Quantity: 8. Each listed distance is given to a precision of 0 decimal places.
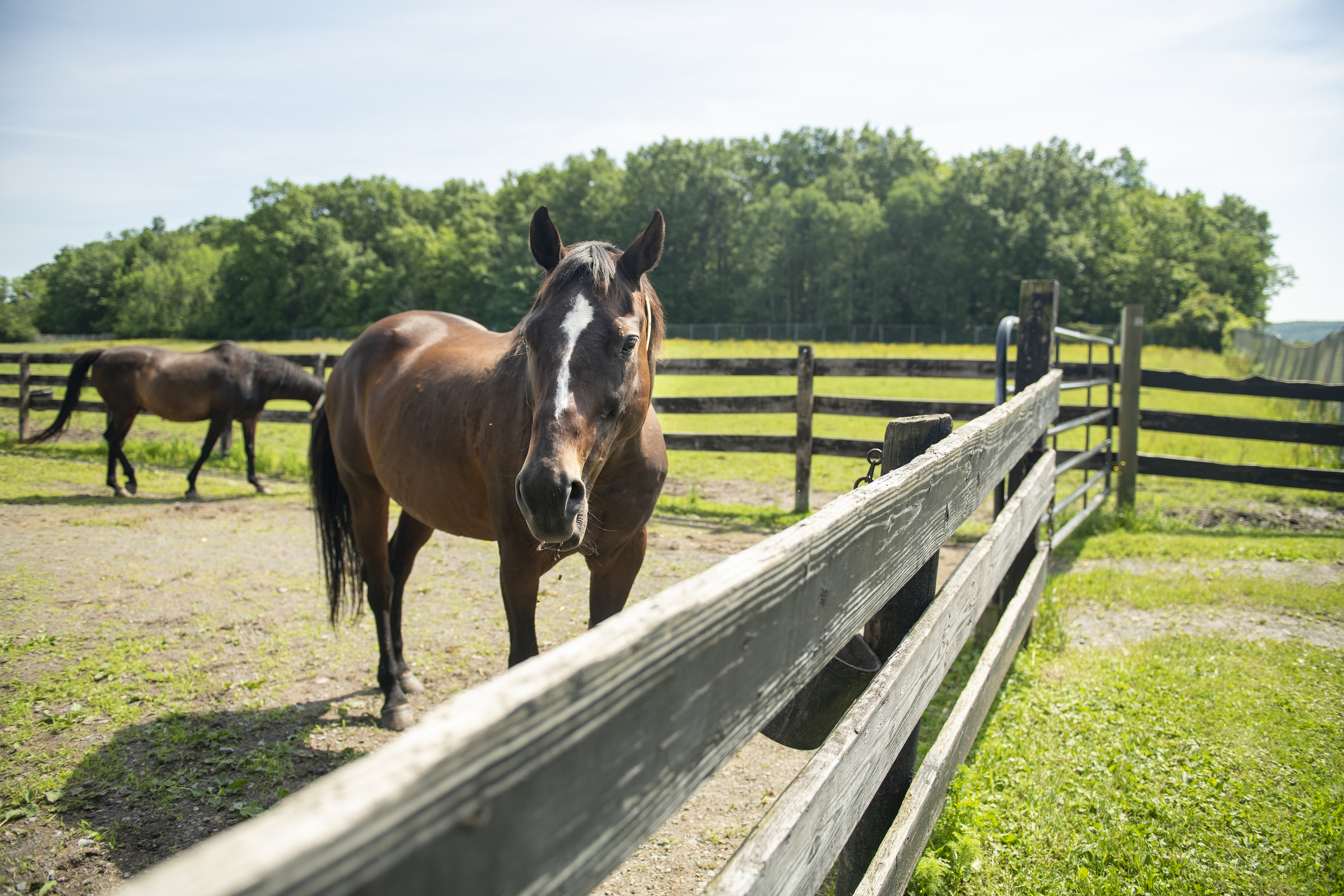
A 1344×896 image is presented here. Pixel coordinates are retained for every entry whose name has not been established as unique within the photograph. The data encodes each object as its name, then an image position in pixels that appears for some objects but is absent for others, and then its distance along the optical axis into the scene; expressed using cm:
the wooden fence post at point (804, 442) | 767
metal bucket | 167
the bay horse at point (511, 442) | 208
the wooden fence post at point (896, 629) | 182
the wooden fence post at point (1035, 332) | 460
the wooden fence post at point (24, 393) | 1194
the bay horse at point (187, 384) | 919
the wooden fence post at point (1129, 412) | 727
